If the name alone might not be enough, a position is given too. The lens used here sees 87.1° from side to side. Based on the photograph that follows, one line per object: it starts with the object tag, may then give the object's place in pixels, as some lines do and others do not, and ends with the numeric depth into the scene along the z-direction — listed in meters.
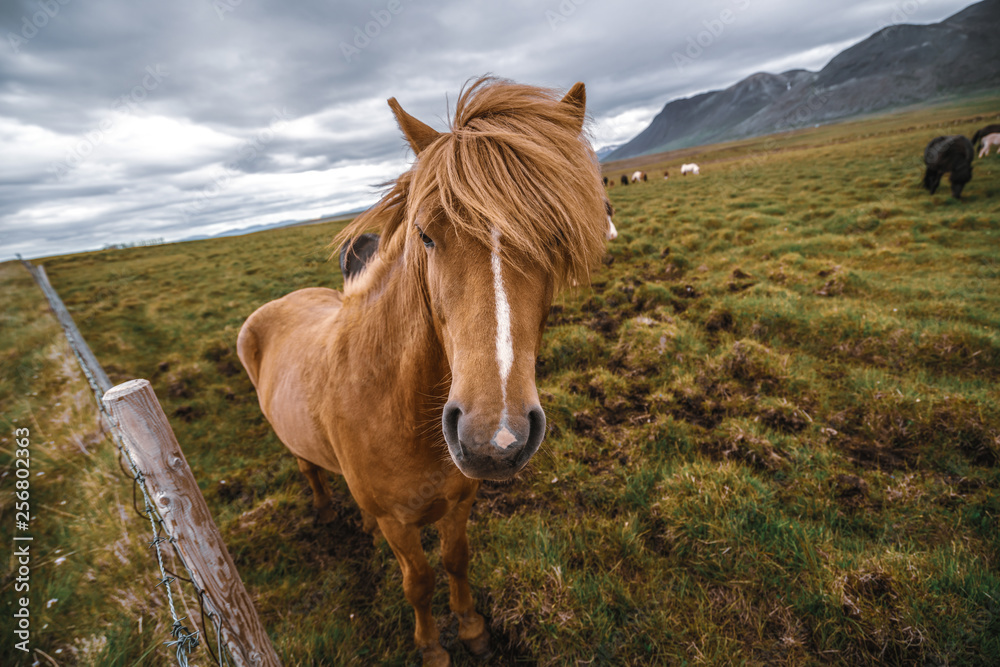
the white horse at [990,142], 15.95
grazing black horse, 9.35
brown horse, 0.70
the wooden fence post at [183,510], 0.74
